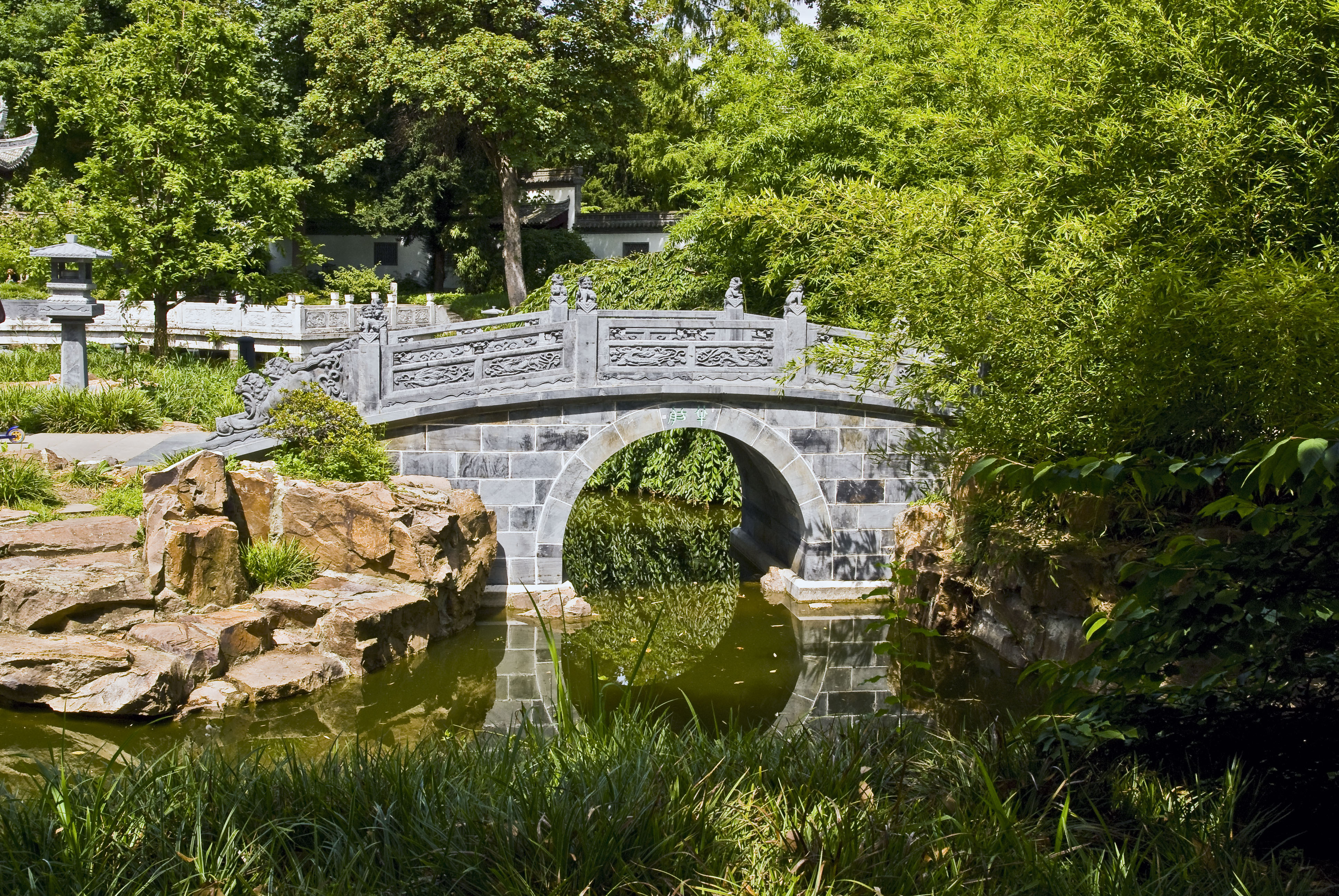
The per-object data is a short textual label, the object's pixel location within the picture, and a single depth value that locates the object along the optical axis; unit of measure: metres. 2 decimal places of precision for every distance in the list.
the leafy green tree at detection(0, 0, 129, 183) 24.69
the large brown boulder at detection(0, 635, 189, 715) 7.58
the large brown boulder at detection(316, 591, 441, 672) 9.18
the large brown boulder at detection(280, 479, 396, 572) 9.82
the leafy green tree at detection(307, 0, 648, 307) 21.45
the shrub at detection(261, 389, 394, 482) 10.51
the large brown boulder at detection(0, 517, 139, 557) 8.34
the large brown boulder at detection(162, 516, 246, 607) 8.62
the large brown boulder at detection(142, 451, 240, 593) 8.59
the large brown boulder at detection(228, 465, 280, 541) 9.74
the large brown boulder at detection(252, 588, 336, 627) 9.10
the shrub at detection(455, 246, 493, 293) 27.67
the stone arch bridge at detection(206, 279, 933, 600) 11.22
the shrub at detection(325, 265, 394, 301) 26.89
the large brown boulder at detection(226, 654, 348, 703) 8.34
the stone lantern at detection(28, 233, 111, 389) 12.88
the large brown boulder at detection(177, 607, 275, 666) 8.46
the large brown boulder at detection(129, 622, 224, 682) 8.12
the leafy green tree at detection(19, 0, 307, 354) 15.02
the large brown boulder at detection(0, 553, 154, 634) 8.04
